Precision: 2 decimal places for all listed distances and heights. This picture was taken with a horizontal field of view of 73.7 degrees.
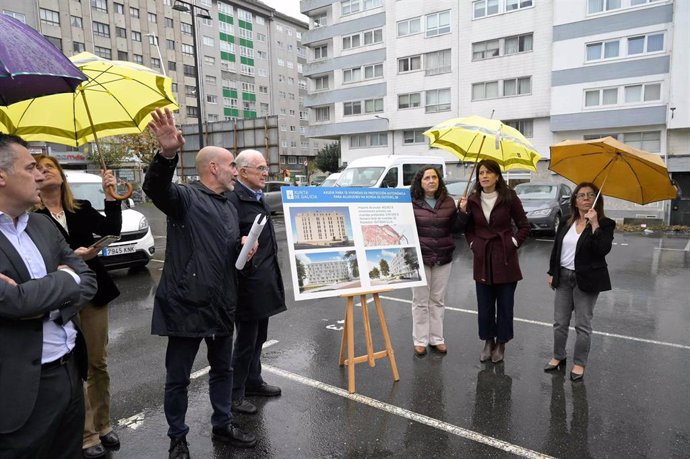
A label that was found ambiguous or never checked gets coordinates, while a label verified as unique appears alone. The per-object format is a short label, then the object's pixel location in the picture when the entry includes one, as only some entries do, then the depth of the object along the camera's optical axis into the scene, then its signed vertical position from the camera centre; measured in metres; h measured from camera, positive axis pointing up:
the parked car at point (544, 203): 13.48 -1.24
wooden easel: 3.96 -1.55
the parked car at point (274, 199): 21.30 -1.41
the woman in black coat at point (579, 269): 4.11 -0.97
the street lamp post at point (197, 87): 14.10 +2.71
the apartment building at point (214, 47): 47.56 +14.93
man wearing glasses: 3.50 -0.85
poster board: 3.77 -0.64
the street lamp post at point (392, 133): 35.74 +2.54
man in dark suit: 1.81 -0.61
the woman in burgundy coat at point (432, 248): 4.75 -0.86
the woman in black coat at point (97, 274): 2.99 -0.70
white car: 8.38 -1.19
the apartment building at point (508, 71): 25.41 +6.01
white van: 14.62 -0.16
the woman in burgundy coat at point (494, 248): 4.46 -0.82
